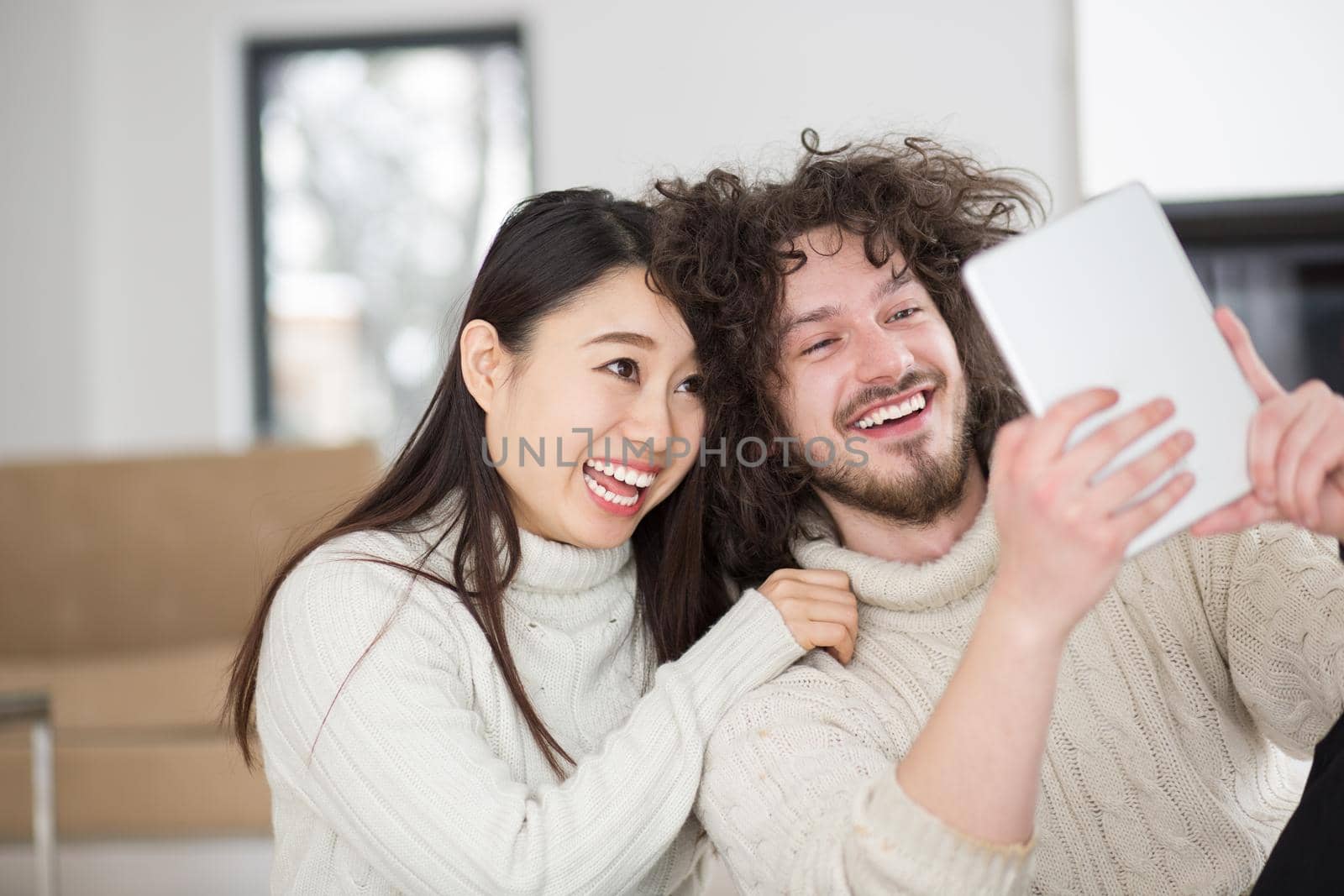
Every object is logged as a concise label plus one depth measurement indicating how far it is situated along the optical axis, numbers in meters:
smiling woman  1.25
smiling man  0.95
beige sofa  3.29
